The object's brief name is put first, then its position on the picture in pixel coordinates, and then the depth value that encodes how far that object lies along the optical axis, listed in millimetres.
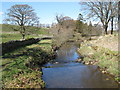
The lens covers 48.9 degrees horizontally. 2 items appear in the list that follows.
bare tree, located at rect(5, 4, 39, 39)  25125
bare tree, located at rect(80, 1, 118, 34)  22728
